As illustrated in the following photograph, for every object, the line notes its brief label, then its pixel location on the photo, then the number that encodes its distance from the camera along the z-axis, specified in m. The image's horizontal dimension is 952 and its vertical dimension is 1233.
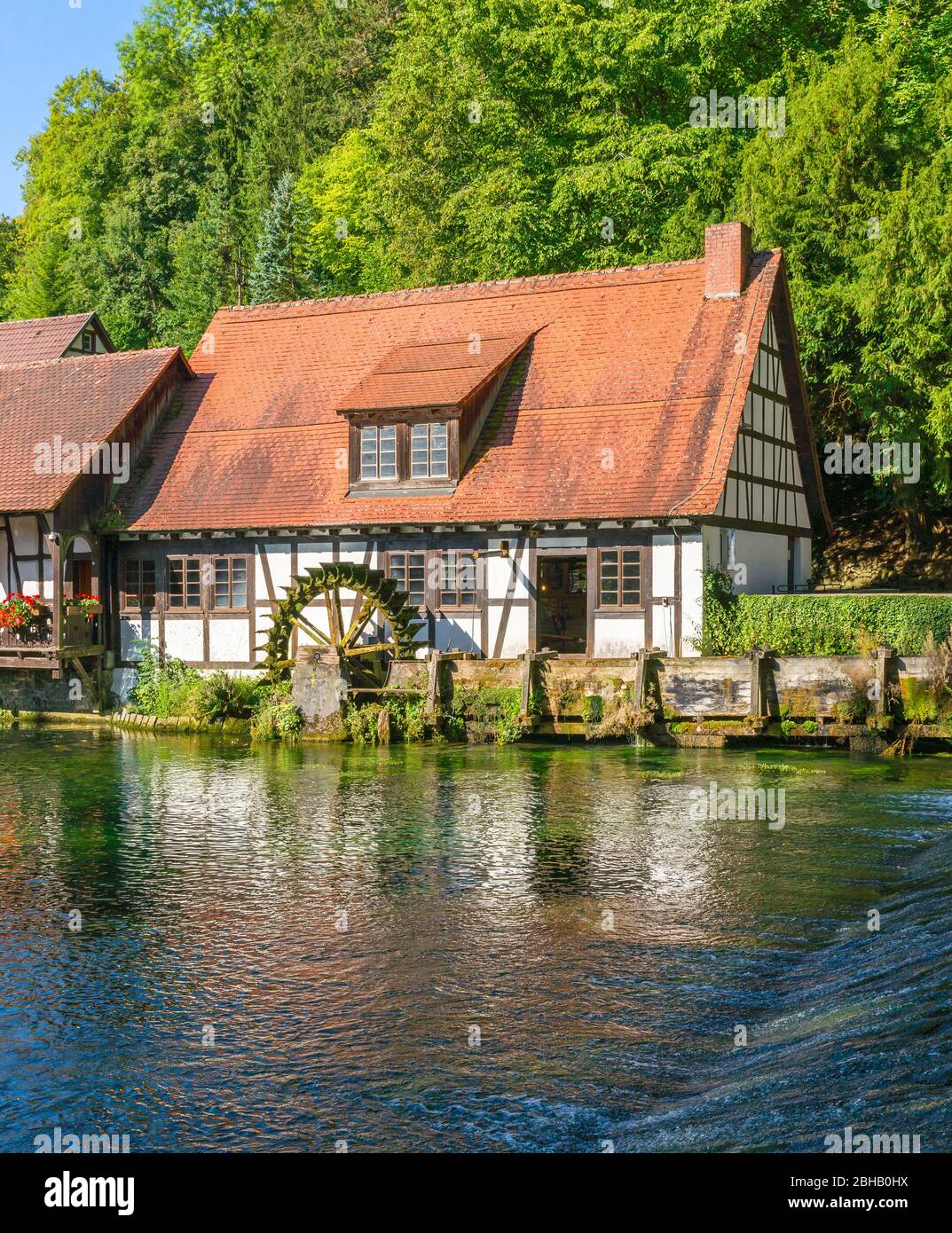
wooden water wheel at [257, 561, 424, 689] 21.80
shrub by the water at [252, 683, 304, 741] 21.47
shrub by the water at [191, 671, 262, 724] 22.62
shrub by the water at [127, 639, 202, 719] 23.45
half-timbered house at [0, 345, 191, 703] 23.89
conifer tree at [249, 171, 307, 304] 40.81
